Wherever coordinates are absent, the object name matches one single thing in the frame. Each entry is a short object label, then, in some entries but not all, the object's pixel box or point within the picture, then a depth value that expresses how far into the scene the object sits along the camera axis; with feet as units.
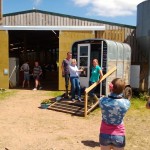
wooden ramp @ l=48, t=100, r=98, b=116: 39.79
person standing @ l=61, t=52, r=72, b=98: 44.52
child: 15.23
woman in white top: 42.16
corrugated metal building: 60.39
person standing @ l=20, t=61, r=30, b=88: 64.08
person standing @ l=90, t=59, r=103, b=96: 40.19
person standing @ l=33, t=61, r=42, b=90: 60.18
